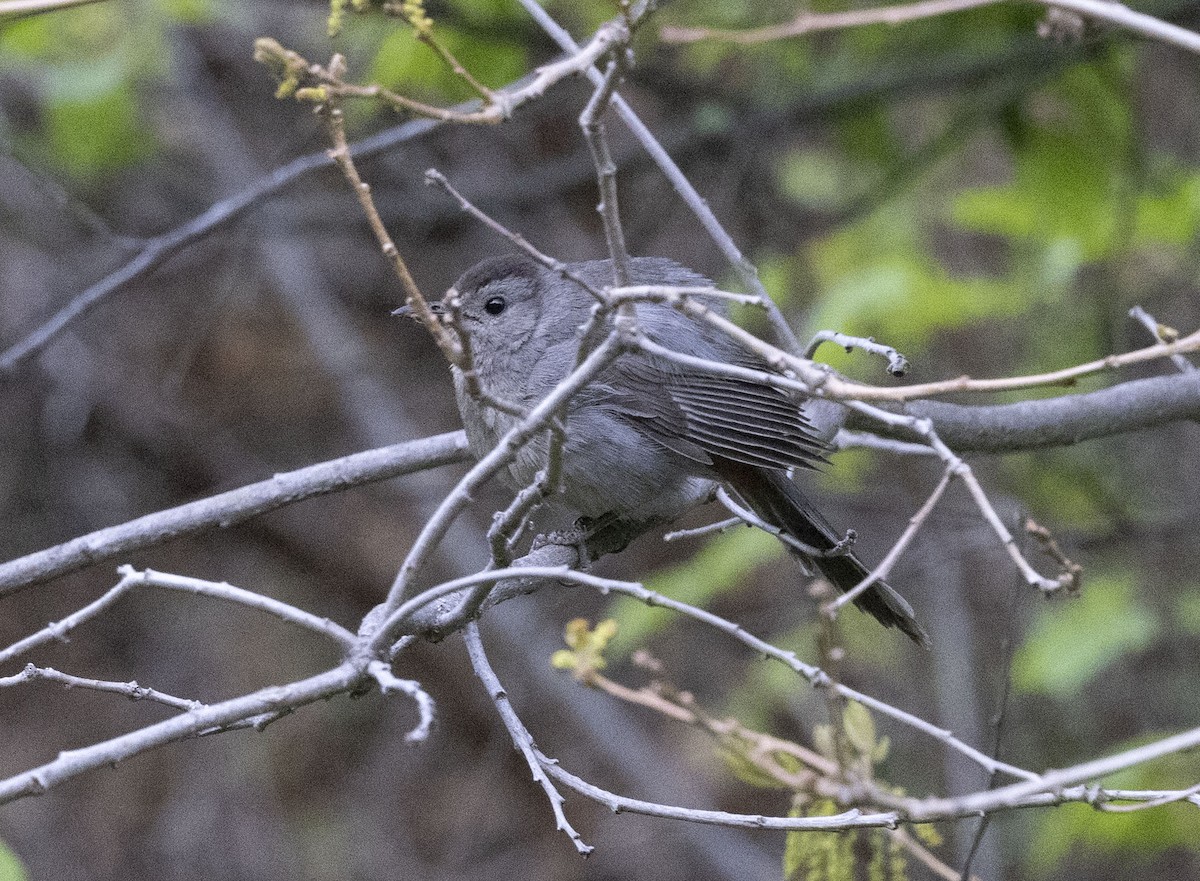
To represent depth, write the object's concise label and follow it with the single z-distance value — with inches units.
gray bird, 336.5
